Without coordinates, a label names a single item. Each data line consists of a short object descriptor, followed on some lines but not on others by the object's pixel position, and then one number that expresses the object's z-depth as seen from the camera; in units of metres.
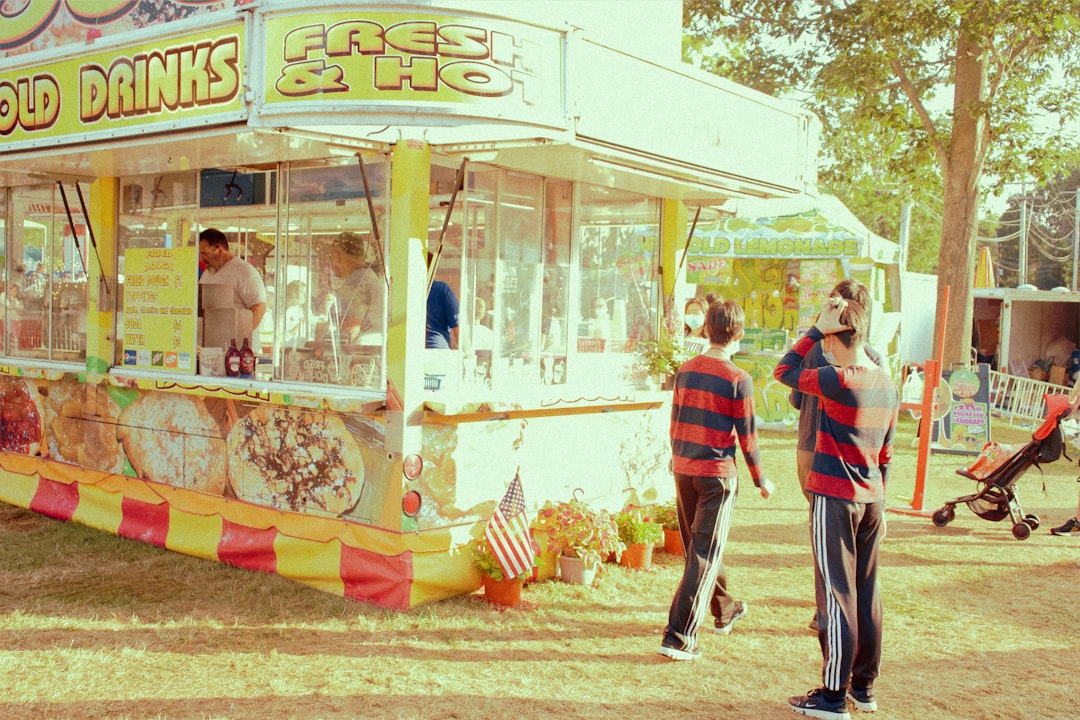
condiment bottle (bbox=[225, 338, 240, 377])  7.07
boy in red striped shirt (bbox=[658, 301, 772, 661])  5.35
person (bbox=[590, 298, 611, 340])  7.62
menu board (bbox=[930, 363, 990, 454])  12.97
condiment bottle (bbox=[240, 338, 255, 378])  7.04
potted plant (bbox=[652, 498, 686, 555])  7.77
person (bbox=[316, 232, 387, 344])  6.34
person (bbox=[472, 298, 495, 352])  6.67
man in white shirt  7.01
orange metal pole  9.51
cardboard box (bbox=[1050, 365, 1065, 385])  22.39
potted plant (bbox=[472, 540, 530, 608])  6.21
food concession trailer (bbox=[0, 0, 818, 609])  5.38
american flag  6.16
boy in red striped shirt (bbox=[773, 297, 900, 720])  4.61
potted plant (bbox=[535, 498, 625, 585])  6.69
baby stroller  8.30
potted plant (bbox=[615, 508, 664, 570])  7.21
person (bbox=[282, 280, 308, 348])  6.70
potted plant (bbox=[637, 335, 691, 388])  7.99
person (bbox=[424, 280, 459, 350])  6.41
